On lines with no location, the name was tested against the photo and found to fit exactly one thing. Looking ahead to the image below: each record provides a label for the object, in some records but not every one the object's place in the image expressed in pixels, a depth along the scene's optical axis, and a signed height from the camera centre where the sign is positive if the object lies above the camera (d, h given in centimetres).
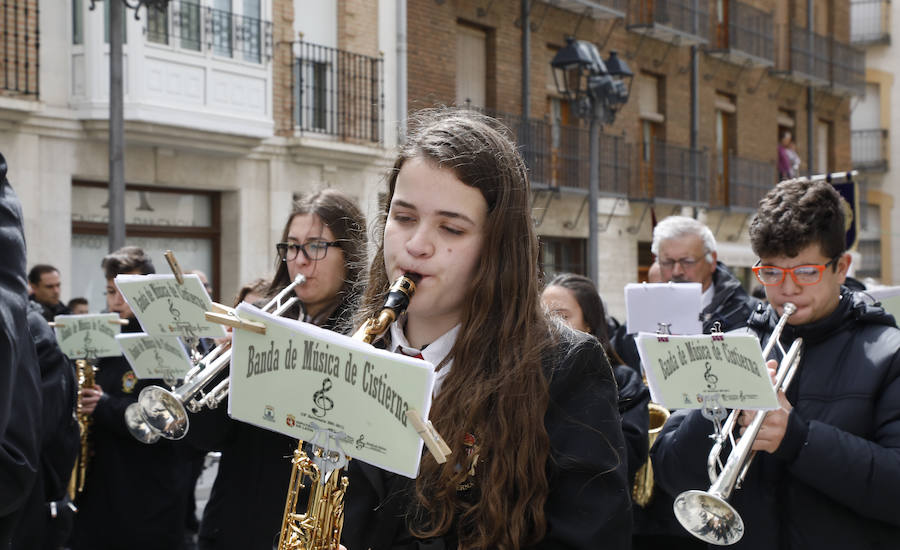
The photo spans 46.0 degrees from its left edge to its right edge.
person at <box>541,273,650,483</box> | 445 -30
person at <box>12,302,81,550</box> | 386 -66
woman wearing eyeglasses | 367 -57
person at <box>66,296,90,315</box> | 1116 -36
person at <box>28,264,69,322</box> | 977 -12
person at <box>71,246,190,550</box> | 543 -112
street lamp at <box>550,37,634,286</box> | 1293 +235
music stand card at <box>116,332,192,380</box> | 445 -36
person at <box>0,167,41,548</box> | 219 -25
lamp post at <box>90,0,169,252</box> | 945 +130
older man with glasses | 594 +0
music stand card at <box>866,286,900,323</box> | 427 -11
